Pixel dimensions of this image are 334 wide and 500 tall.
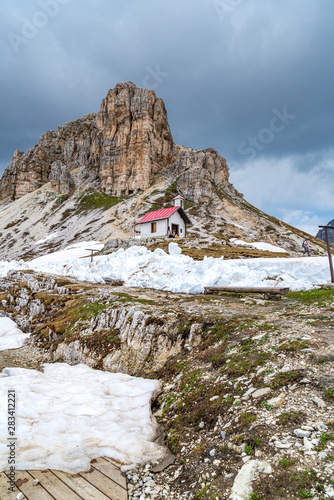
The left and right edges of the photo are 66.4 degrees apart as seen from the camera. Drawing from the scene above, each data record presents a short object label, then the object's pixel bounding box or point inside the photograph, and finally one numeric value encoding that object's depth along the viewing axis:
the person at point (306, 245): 31.51
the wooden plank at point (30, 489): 3.81
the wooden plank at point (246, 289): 12.73
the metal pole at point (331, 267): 14.77
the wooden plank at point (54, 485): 3.89
